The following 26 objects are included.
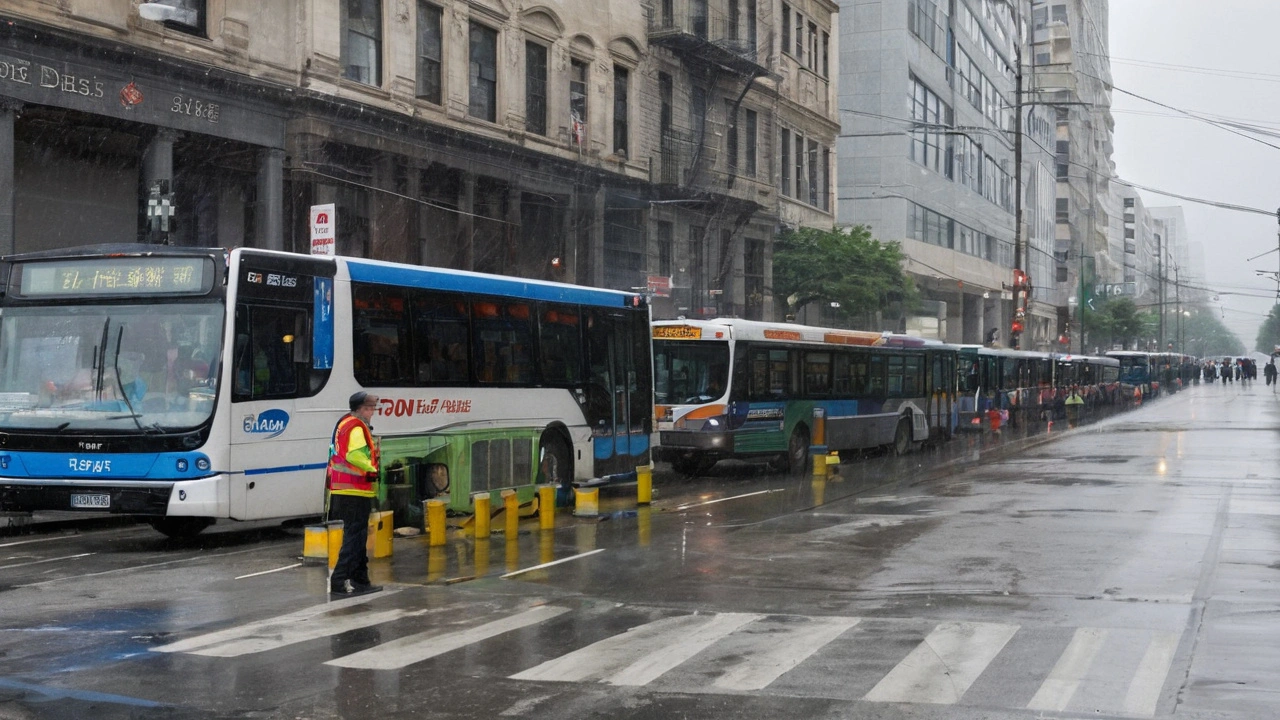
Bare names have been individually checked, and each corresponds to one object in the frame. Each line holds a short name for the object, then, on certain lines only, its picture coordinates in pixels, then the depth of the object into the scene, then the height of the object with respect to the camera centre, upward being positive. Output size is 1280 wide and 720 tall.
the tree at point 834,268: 45.69 +3.61
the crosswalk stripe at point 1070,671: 7.17 -1.80
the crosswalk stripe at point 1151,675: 7.07 -1.80
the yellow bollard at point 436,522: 14.10 -1.61
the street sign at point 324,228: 20.36 +2.24
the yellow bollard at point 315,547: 12.79 -1.71
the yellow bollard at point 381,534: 13.45 -1.66
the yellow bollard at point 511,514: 15.02 -1.69
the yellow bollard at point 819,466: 23.81 -1.71
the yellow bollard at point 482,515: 14.70 -1.60
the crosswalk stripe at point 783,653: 7.67 -1.81
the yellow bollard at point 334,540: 11.52 -1.49
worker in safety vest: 10.84 -0.98
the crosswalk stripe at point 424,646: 8.26 -1.83
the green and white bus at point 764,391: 23.58 -0.37
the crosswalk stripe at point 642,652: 7.87 -1.82
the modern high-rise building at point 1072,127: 107.69 +21.29
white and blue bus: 13.44 -0.11
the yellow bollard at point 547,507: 15.78 -1.64
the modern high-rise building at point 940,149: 58.72 +11.00
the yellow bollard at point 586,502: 17.09 -1.71
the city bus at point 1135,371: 80.56 +0.03
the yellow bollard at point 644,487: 18.53 -1.63
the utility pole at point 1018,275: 51.53 +3.80
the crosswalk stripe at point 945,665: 7.34 -1.80
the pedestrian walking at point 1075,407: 49.19 -1.71
